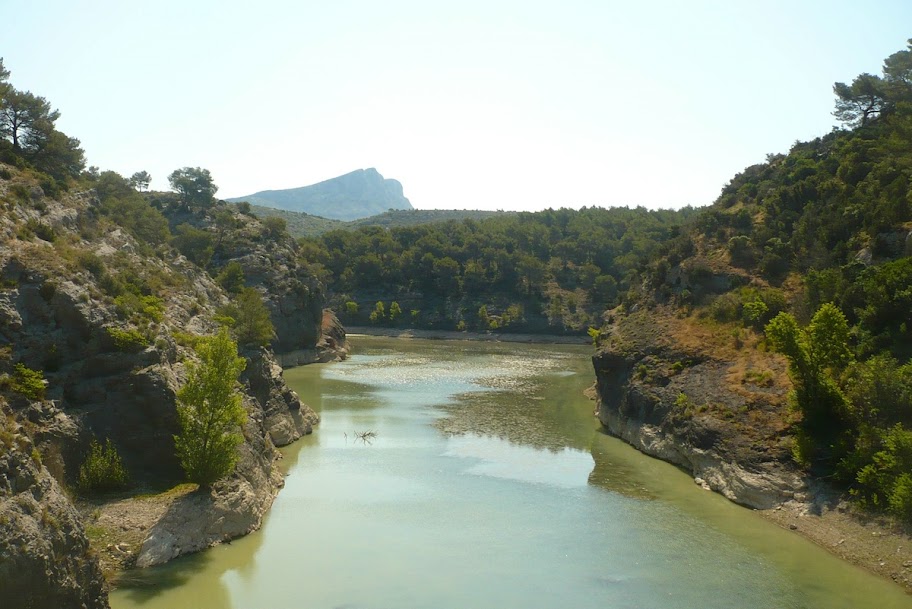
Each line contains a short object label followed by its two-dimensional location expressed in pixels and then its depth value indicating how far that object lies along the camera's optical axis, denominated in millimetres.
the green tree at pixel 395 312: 155125
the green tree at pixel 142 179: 127625
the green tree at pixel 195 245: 90125
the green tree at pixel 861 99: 82688
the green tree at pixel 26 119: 53969
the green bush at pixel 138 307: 37281
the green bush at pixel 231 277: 83262
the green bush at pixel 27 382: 29938
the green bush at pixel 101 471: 30500
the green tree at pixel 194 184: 121000
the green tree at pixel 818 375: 38188
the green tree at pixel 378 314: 155300
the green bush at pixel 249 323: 54281
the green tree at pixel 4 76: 53669
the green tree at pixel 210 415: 32156
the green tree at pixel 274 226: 109562
